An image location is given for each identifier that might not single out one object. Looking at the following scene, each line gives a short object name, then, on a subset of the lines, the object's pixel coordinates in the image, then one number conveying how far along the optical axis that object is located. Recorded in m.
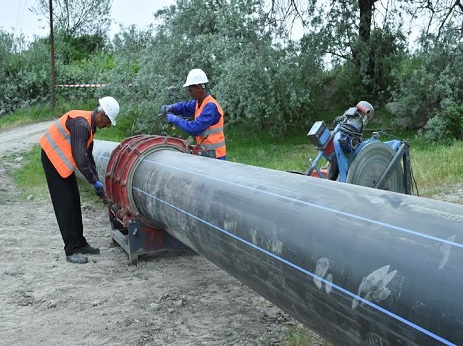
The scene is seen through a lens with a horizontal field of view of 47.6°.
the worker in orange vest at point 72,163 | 4.40
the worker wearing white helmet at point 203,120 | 4.89
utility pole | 19.02
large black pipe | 1.43
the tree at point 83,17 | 34.69
